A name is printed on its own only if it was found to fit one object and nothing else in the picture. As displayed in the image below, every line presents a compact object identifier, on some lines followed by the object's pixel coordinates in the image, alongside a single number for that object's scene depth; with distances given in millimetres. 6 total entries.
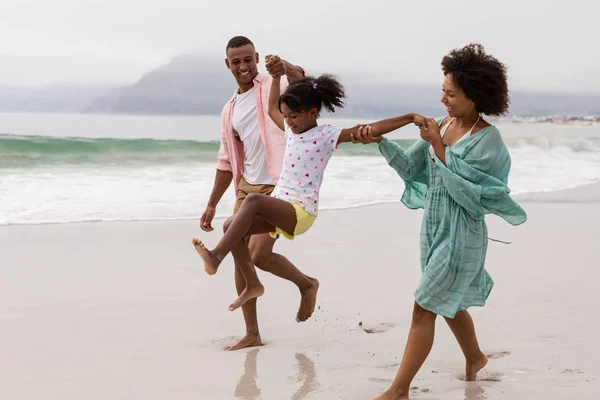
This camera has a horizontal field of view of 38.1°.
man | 4641
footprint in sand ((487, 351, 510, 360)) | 4527
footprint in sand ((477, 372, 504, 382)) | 4144
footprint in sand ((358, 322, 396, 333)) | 5059
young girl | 4012
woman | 3674
